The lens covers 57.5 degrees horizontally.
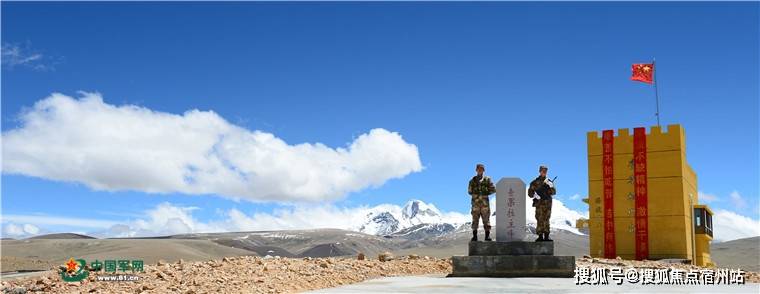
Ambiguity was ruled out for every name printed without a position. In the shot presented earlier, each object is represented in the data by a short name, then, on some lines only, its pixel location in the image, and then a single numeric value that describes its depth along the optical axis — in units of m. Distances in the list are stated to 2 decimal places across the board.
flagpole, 38.69
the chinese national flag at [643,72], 38.62
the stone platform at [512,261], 15.74
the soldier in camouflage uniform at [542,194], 16.45
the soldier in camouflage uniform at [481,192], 16.59
